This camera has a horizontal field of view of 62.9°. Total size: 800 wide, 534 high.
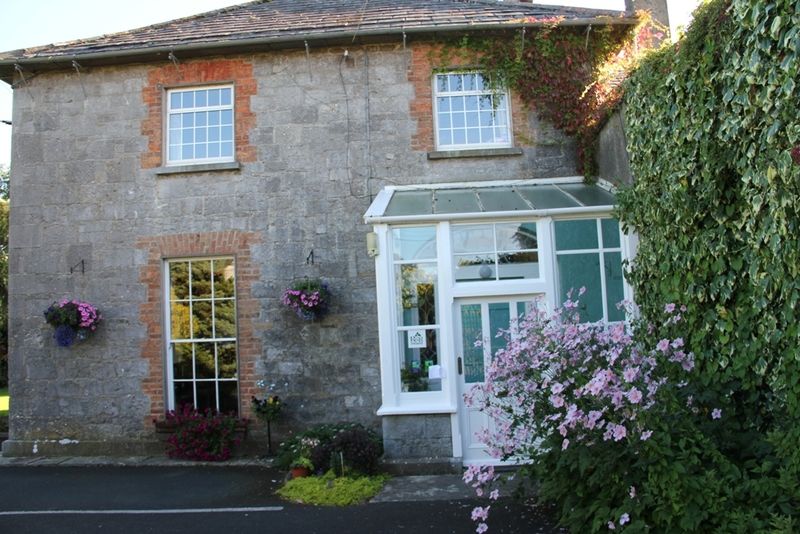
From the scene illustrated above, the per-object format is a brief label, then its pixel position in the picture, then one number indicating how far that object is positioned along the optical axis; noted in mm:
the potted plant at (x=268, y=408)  8797
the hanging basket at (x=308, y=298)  8766
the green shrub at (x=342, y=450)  7461
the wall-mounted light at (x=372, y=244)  8156
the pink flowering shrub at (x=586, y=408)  4602
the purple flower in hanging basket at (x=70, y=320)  9164
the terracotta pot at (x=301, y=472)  7582
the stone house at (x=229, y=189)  9203
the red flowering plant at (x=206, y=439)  8898
